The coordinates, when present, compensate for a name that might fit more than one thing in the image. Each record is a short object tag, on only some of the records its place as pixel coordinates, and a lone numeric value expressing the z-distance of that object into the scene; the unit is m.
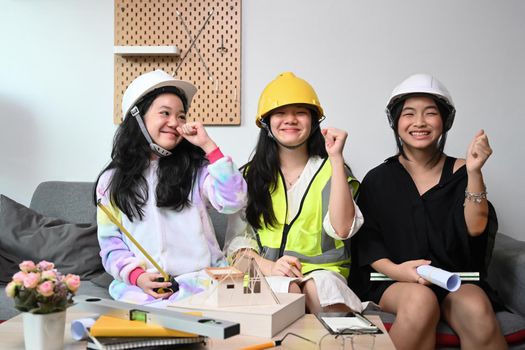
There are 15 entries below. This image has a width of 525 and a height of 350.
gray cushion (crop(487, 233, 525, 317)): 1.91
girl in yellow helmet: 1.89
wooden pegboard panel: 2.65
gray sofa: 1.90
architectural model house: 1.32
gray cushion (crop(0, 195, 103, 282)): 2.21
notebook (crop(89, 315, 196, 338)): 1.11
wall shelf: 2.61
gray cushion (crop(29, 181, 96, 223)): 2.49
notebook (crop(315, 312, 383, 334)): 1.27
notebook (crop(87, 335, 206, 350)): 1.09
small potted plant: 1.10
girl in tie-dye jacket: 1.89
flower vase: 1.11
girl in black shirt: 1.82
